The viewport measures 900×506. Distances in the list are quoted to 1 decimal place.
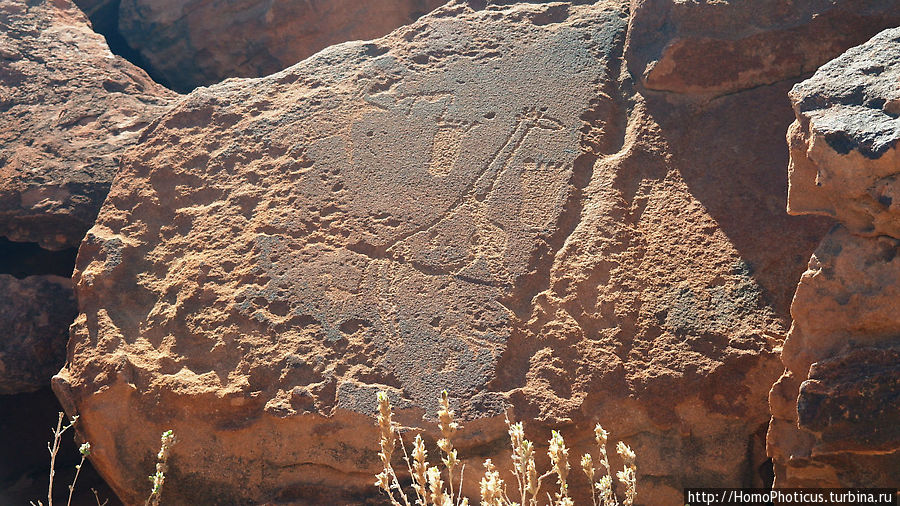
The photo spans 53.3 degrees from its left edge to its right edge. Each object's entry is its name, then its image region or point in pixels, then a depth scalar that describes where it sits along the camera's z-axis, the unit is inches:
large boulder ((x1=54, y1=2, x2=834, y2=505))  90.4
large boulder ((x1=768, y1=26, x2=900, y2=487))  72.7
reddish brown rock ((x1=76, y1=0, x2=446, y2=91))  167.9
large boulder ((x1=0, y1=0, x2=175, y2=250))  126.1
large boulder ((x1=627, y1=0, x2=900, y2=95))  103.3
